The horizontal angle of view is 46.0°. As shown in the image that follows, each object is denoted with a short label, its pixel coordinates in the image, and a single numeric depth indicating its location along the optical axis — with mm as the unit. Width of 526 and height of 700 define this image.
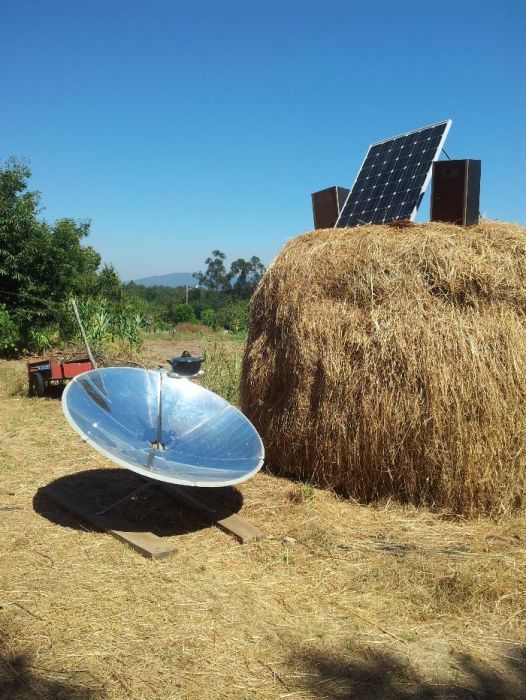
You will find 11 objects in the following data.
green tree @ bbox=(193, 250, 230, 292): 91500
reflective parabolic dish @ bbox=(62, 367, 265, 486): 5621
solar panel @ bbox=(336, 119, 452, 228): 7840
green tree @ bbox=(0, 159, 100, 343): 17609
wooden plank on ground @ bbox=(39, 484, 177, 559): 5324
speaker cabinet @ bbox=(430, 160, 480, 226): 7176
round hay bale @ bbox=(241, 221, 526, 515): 6008
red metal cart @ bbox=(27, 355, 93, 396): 12031
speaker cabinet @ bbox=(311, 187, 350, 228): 9062
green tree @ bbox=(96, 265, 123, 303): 23962
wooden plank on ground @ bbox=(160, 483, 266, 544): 5770
